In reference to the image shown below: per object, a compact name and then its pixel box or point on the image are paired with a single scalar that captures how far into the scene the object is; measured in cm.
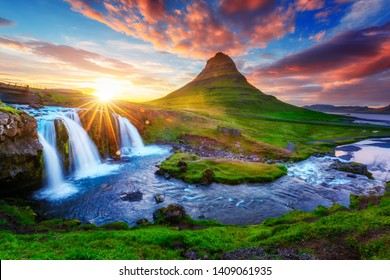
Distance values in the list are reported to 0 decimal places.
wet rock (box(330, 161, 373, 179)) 4366
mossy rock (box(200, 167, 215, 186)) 3422
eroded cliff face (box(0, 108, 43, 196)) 2569
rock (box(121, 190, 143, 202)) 2836
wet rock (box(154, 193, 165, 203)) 2783
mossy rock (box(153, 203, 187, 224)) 2197
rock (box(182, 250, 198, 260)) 1400
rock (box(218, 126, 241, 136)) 7214
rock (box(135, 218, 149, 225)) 2177
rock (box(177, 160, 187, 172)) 3794
